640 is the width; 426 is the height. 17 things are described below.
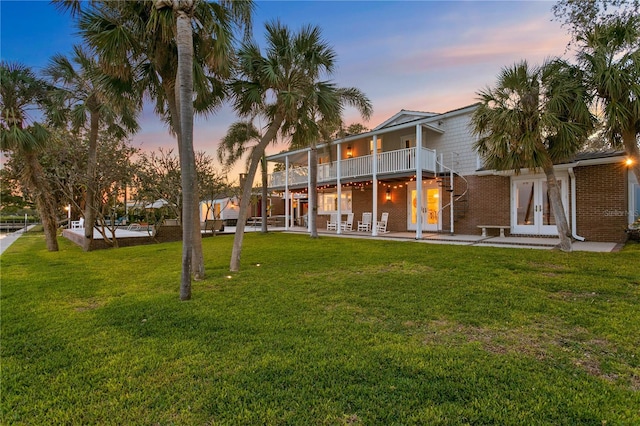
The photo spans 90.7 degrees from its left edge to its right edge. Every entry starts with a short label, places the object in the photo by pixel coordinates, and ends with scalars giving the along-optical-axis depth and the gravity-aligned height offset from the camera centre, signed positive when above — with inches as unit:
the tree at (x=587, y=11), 478.9 +312.2
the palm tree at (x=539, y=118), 341.7 +103.2
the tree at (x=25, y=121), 431.5 +136.2
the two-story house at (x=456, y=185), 456.4 +46.3
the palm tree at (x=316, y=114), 317.1 +103.1
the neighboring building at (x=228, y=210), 1322.8 +16.8
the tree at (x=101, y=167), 522.3 +84.0
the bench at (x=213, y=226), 753.8 -28.1
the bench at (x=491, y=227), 537.4 -29.6
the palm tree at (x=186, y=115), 209.0 +66.4
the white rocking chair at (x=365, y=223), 725.6 -25.6
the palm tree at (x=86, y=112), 477.1 +162.9
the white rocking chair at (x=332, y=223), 773.3 -26.4
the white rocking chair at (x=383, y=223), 686.7 -24.7
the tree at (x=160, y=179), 629.0 +71.2
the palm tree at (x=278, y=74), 299.0 +135.2
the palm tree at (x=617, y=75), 310.8 +134.5
